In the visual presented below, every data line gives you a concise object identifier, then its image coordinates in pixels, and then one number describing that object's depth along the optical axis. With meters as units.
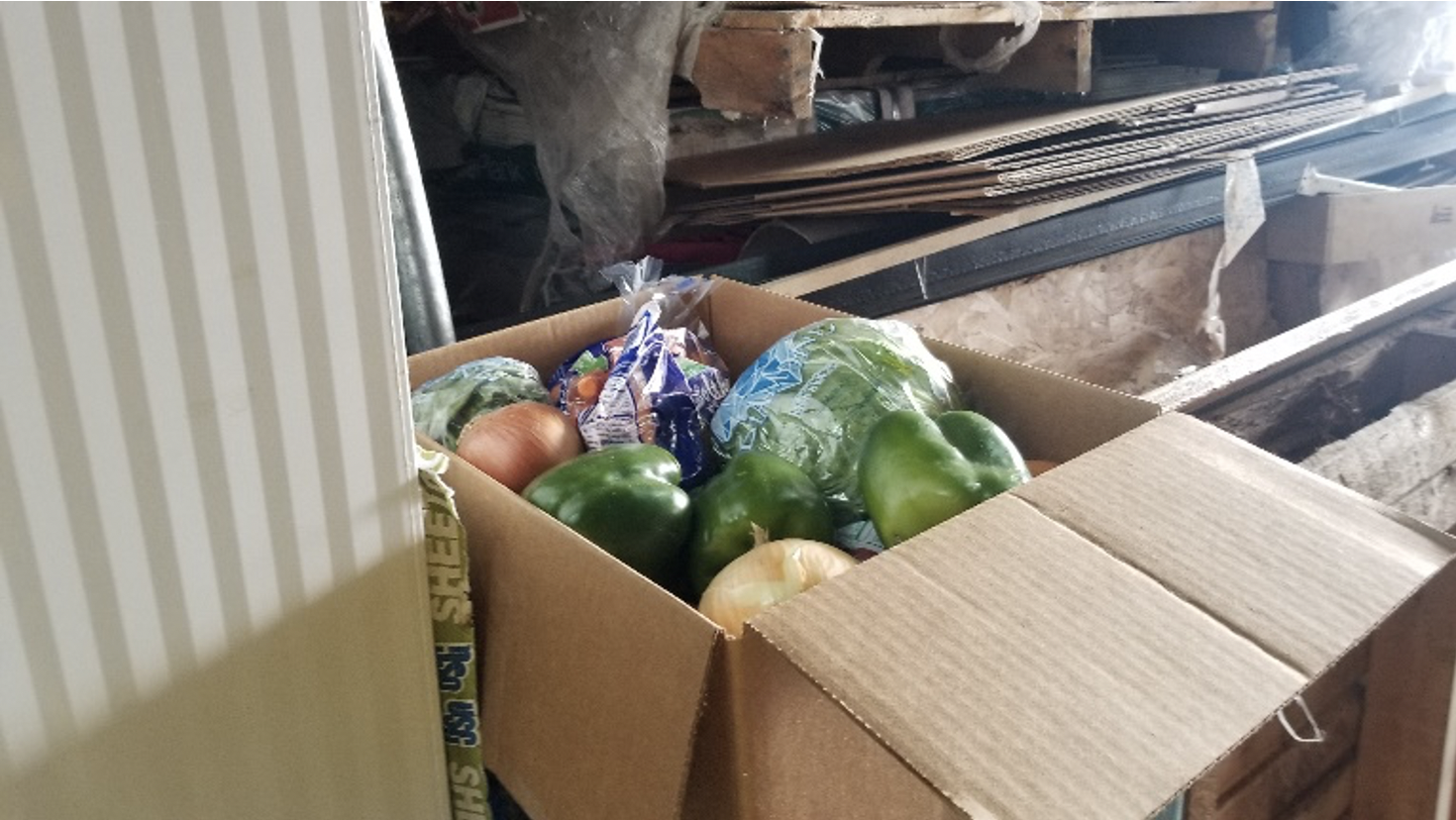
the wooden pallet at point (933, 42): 1.28
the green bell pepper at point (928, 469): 0.71
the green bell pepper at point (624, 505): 0.74
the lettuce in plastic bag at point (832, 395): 0.84
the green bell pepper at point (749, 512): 0.75
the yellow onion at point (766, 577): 0.67
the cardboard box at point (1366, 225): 2.04
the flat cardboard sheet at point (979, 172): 1.50
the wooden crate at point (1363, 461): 0.71
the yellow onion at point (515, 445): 0.86
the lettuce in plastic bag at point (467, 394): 0.92
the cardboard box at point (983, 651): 0.51
